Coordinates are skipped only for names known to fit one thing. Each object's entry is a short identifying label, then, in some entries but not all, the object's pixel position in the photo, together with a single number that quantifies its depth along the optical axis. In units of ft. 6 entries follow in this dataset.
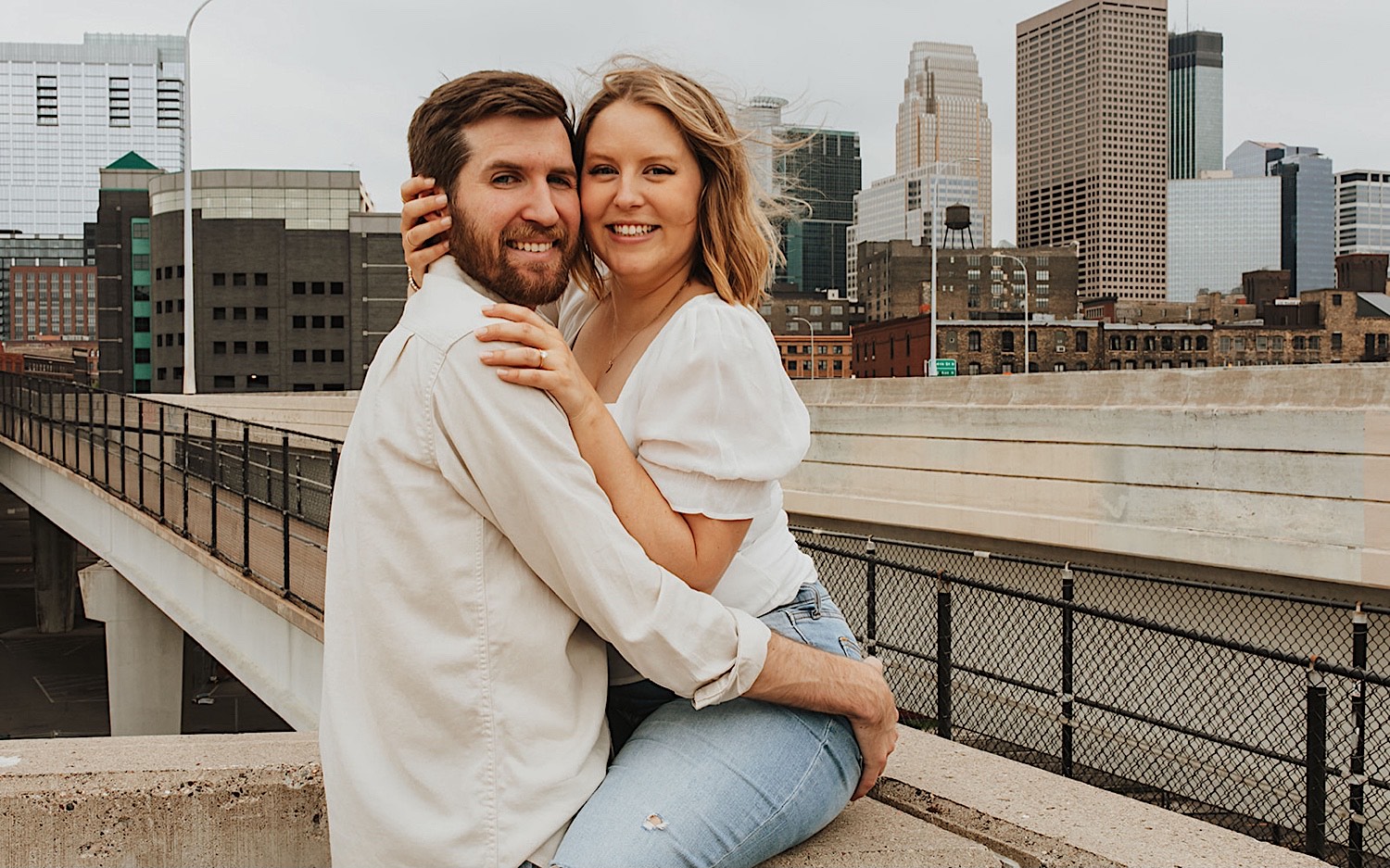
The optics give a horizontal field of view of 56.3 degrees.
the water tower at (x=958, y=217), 498.07
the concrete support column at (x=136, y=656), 79.66
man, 7.72
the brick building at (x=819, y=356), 493.77
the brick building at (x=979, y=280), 482.28
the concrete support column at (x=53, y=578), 140.77
